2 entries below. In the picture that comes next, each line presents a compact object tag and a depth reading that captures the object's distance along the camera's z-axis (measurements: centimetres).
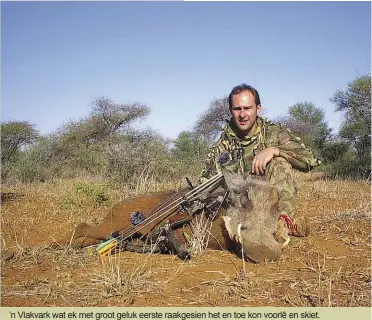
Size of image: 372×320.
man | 324
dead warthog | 264
